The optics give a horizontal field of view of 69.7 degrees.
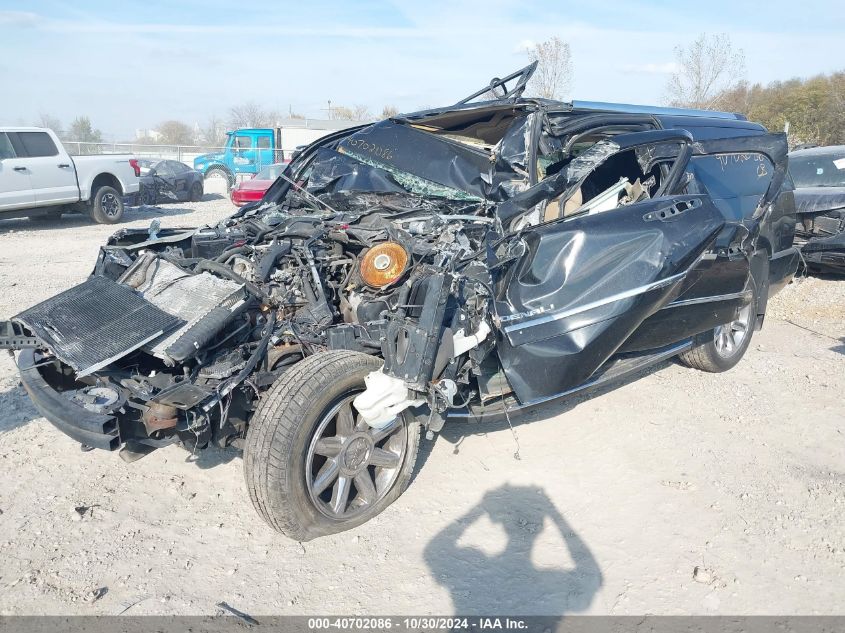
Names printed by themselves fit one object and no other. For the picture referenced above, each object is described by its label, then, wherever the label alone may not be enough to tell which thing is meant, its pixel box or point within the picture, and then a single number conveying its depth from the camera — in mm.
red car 13336
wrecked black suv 2730
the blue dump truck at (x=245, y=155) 23984
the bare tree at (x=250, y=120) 54938
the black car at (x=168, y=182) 16080
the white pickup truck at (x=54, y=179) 10922
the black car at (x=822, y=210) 7070
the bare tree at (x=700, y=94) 23016
